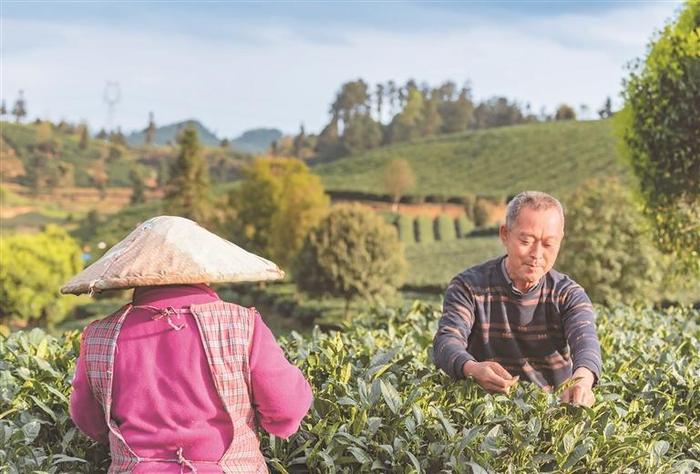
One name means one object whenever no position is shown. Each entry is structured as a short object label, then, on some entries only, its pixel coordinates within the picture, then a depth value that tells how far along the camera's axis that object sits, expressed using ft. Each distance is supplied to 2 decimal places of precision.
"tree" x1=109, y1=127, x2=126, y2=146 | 443.16
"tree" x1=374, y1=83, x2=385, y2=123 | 490.08
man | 12.46
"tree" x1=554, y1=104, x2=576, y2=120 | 450.30
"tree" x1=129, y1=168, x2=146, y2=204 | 313.73
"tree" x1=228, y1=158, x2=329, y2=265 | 118.93
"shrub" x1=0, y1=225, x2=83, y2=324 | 90.68
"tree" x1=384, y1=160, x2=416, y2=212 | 258.57
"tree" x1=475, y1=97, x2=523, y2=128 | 471.62
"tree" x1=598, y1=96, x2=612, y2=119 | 390.97
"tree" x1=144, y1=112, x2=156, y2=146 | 460.96
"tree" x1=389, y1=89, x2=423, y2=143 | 450.30
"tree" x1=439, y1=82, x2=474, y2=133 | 466.29
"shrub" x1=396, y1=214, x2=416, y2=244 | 196.93
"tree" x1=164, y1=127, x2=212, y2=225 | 155.84
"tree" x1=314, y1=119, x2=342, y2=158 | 437.99
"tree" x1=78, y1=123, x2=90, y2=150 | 399.24
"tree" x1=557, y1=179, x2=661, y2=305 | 60.08
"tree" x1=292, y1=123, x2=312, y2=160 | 464.65
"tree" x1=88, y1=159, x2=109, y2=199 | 351.69
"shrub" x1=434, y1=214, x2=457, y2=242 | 199.21
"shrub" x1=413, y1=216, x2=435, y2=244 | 197.26
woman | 9.65
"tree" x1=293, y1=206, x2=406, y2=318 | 81.71
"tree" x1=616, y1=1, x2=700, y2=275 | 41.11
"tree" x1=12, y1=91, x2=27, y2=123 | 400.67
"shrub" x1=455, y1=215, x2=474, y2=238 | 200.23
